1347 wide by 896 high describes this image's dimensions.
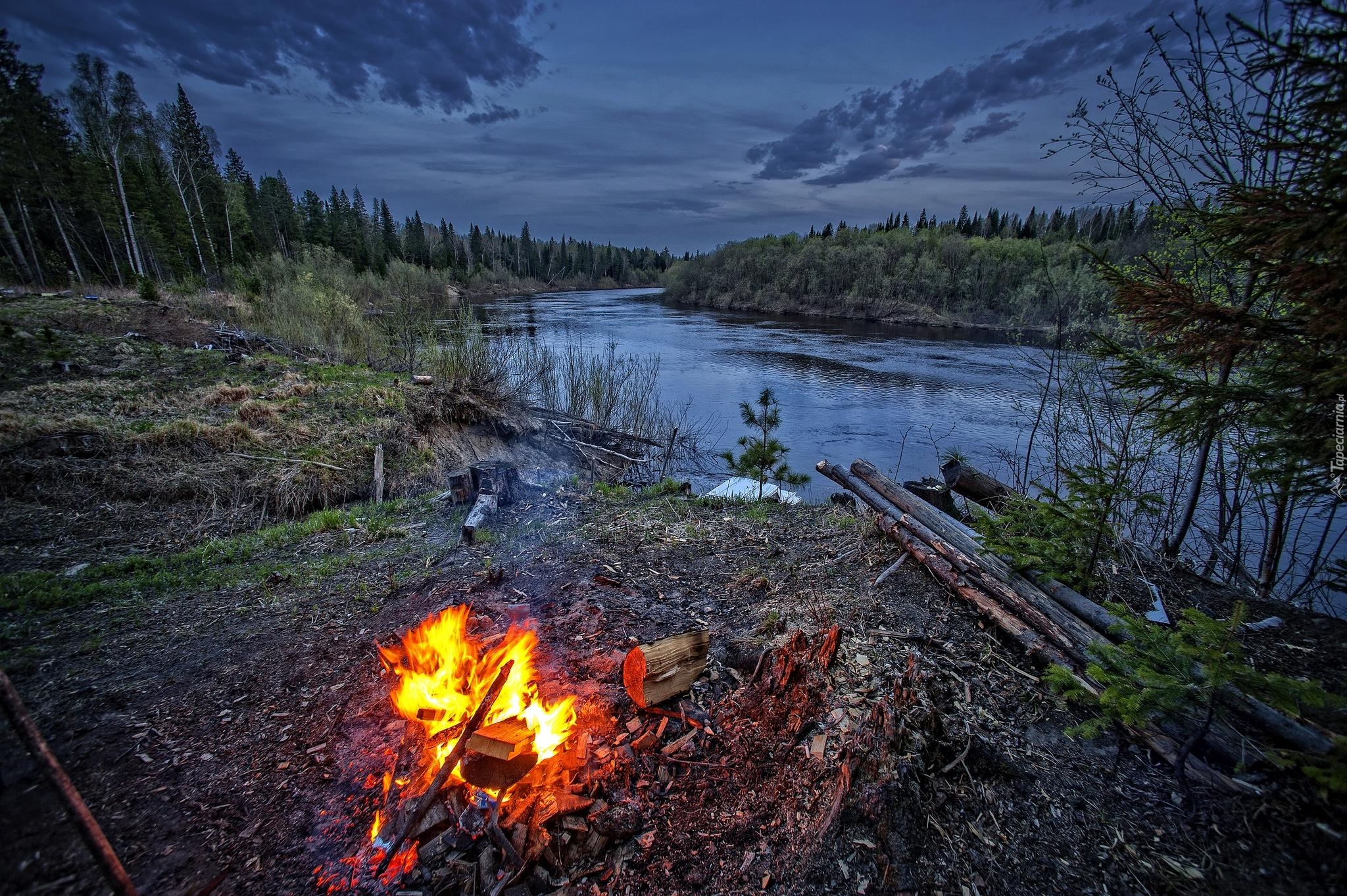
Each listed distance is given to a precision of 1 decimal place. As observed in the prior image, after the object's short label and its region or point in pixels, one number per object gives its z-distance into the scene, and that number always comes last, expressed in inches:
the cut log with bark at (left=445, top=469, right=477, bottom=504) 269.6
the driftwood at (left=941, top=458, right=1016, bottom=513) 270.1
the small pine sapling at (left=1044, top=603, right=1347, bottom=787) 76.8
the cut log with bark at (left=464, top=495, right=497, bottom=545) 217.8
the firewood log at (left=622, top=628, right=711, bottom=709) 110.7
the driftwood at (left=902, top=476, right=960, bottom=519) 278.8
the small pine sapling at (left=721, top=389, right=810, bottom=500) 295.6
